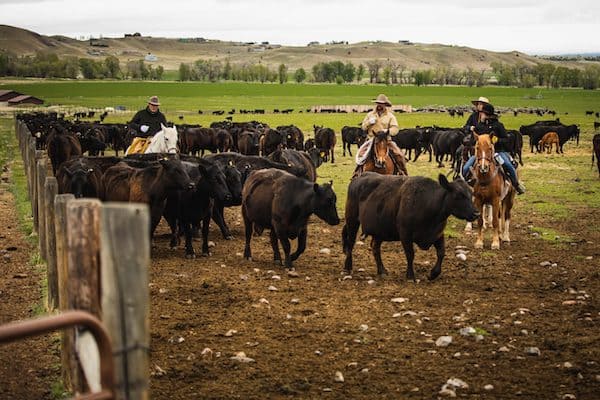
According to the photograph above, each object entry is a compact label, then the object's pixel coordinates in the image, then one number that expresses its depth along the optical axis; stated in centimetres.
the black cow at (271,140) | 3086
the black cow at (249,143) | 3209
